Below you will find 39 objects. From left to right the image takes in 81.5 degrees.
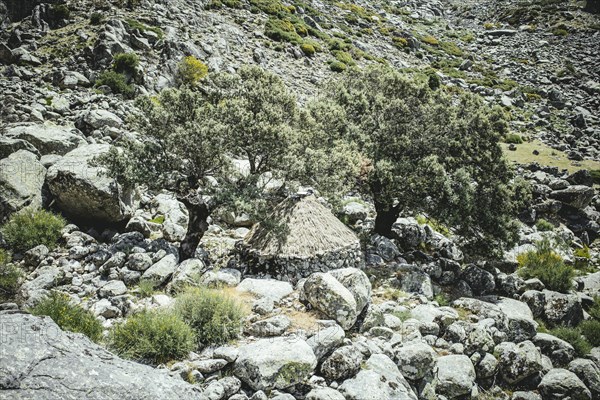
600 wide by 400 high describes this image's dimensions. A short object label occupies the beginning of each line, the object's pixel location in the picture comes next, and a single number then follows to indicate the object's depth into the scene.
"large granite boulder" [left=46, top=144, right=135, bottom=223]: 14.45
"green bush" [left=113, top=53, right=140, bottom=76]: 28.64
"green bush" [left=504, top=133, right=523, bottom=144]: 43.03
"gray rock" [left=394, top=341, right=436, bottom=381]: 9.89
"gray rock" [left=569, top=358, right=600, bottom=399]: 12.32
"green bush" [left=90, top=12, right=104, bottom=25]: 36.06
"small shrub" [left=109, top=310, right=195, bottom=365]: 8.51
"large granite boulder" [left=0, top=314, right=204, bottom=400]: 5.92
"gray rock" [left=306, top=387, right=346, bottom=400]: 8.03
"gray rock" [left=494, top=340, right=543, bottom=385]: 11.98
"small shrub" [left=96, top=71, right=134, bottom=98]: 26.81
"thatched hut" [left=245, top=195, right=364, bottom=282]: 13.70
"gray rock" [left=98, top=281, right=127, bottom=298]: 11.52
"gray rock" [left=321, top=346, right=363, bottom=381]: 8.87
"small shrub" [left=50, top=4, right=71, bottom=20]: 36.28
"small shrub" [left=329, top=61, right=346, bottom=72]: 46.06
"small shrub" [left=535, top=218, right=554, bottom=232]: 28.73
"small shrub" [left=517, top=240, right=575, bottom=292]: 19.34
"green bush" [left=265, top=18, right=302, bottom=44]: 48.28
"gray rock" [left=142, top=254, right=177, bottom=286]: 12.48
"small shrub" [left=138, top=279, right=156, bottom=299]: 11.70
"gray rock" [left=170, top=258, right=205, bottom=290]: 12.01
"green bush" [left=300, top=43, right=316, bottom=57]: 48.11
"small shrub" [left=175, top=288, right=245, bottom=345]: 9.50
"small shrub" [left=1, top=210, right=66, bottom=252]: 13.29
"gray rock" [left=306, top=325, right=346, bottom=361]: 9.30
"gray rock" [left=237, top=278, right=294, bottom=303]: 12.07
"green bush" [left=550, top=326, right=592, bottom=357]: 14.48
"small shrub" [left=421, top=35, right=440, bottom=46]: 75.88
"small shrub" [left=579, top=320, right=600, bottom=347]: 15.75
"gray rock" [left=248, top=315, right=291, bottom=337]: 9.88
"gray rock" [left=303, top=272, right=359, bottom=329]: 10.85
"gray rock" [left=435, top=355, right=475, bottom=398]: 10.52
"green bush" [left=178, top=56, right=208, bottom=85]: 30.88
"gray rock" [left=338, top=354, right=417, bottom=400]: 8.30
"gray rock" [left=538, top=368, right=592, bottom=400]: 11.55
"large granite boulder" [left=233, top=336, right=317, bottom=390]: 8.15
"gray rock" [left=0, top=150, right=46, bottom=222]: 14.41
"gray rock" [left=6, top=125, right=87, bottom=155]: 17.10
